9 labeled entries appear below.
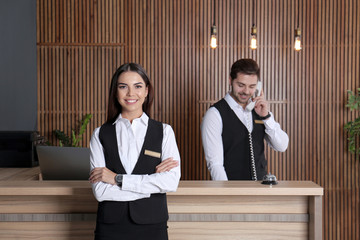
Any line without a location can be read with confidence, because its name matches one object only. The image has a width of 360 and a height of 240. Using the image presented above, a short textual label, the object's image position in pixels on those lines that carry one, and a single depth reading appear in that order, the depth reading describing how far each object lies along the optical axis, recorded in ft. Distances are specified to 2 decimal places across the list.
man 11.50
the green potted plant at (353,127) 18.30
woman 7.55
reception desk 9.00
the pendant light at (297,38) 16.99
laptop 9.80
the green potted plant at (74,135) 18.61
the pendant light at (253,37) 17.08
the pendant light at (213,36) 16.97
